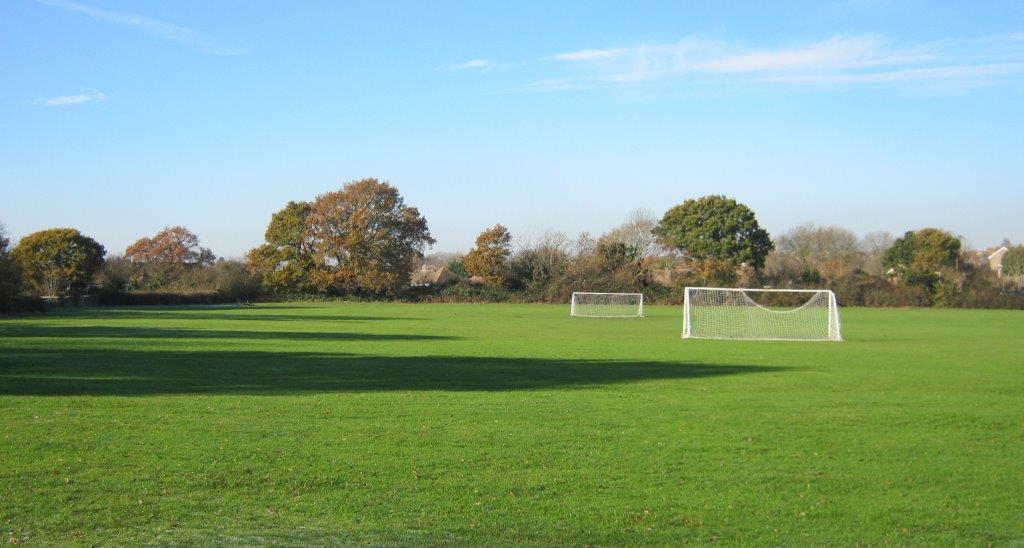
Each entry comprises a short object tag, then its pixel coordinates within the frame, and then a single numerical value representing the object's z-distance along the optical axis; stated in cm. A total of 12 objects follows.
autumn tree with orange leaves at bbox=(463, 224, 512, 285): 8175
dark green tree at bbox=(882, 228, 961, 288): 7456
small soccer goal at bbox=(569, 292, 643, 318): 6018
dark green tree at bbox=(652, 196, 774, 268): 7931
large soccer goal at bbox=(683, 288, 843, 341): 3494
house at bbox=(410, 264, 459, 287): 8901
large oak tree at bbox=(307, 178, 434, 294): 7769
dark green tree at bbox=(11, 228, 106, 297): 6669
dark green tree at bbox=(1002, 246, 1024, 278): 9494
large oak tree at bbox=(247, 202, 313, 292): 7888
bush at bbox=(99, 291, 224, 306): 6862
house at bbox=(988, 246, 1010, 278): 14381
